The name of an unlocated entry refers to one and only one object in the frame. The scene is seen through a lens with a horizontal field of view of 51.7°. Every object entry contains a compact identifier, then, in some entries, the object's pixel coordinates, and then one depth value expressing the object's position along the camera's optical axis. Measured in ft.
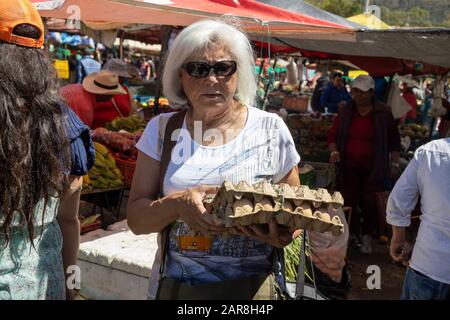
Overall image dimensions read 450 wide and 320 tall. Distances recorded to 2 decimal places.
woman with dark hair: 4.34
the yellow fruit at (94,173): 15.12
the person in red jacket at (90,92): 17.43
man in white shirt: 7.22
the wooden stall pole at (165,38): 18.97
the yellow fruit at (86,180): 14.65
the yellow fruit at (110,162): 15.58
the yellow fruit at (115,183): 15.47
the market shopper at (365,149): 17.39
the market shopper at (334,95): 41.09
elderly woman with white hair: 5.32
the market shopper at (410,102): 41.73
